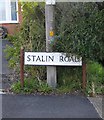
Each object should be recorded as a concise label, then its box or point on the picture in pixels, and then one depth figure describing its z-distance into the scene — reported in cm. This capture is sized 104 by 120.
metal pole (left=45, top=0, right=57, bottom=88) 713
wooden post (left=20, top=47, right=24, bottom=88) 705
